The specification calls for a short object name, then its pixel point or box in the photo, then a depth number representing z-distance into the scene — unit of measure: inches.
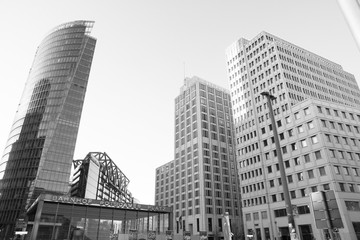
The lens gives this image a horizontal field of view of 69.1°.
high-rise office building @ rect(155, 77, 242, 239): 4156.0
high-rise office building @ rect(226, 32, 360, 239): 2507.4
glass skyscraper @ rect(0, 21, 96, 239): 4104.3
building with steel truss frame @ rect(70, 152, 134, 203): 3503.9
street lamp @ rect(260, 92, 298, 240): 452.8
